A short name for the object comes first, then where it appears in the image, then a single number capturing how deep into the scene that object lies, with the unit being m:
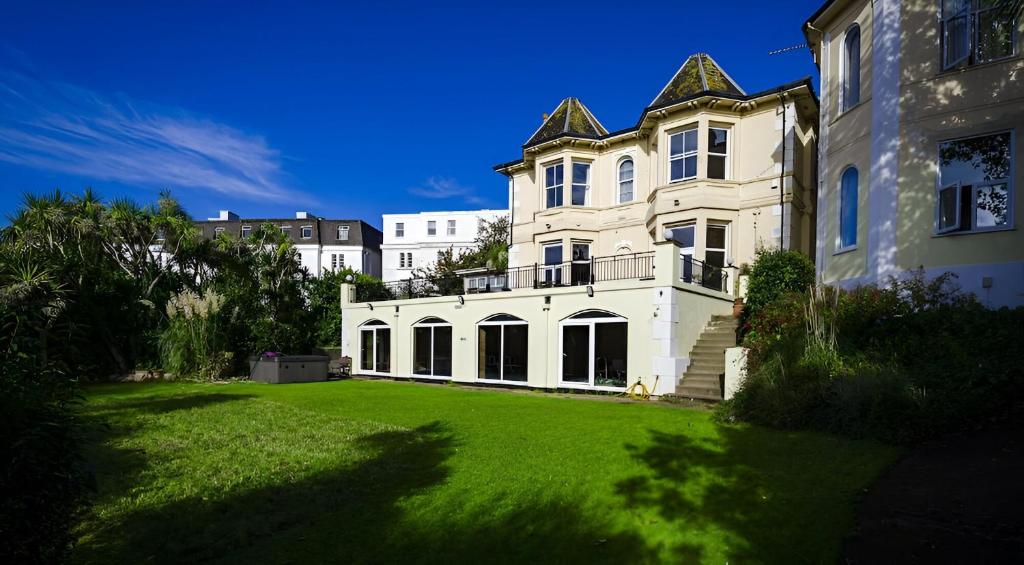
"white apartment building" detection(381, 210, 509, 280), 55.03
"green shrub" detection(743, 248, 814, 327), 14.58
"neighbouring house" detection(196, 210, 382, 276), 54.09
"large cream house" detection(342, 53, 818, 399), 14.91
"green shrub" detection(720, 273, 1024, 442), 7.43
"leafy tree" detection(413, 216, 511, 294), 26.78
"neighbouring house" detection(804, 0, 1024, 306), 10.73
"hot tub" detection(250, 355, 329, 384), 20.38
